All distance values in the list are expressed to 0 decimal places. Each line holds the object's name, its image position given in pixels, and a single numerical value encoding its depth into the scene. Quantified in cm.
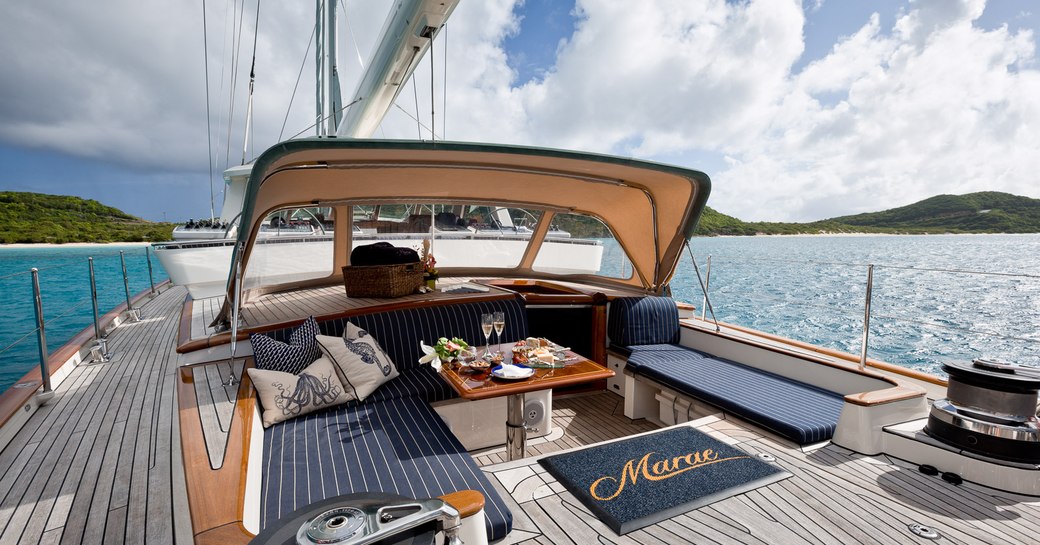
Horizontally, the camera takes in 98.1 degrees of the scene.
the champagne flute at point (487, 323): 264
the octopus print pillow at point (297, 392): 240
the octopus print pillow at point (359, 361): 275
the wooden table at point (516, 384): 221
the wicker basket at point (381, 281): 399
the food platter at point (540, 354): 256
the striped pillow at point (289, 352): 262
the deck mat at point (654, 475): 184
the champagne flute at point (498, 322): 264
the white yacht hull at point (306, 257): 473
